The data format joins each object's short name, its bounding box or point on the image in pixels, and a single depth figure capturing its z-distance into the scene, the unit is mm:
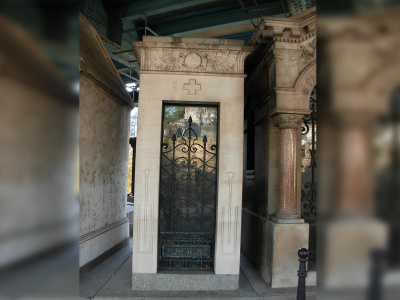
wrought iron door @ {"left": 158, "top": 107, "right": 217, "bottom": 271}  5258
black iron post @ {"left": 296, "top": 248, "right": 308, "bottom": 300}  3658
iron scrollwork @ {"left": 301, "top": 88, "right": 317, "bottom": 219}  6059
